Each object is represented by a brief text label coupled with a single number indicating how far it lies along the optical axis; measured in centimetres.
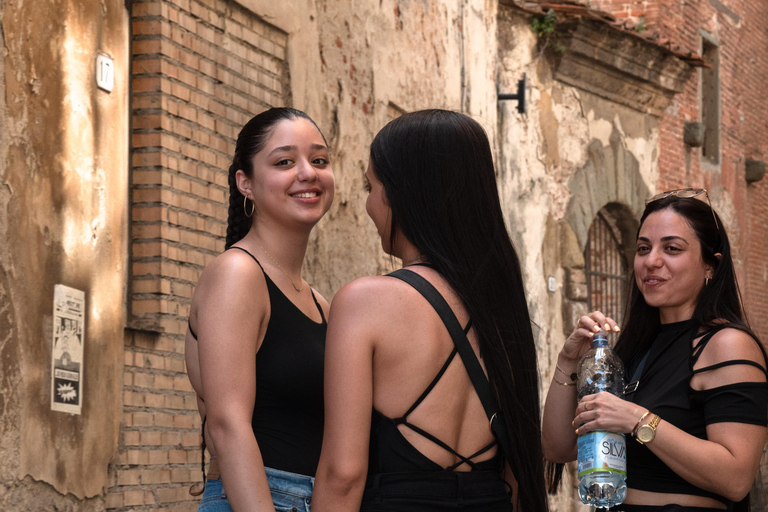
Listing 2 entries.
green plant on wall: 1070
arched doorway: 1190
